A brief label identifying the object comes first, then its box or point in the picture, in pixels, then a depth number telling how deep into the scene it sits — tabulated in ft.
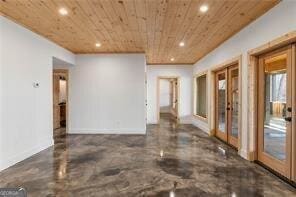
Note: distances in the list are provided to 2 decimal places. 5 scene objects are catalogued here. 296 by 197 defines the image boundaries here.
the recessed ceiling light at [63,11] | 8.23
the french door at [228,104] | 12.16
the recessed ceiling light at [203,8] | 7.93
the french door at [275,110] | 7.41
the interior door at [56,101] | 18.27
